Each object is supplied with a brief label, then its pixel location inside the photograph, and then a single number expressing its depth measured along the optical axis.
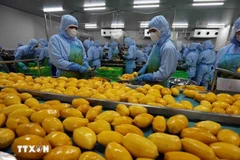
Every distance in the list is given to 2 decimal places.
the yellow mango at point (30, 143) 0.54
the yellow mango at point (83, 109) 0.88
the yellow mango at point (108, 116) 0.78
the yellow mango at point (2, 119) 0.73
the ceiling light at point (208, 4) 5.25
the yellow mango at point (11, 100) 0.92
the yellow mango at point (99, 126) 0.68
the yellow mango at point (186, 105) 0.97
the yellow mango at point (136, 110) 0.87
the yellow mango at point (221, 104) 0.99
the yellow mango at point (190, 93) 1.30
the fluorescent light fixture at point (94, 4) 5.70
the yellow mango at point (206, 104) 1.01
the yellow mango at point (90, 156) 0.52
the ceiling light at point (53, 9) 6.63
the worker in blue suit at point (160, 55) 2.06
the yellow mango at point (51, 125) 0.68
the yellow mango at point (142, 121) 0.76
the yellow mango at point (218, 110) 0.92
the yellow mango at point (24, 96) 1.05
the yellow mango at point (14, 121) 0.69
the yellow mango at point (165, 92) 1.26
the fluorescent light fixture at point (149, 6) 5.69
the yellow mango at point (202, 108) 0.92
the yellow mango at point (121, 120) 0.74
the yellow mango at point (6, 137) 0.61
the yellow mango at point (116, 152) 0.52
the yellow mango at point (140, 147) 0.55
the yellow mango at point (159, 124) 0.72
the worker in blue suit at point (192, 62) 5.68
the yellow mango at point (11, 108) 0.80
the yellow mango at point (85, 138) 0.60
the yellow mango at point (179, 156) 0.51
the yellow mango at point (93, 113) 0.79
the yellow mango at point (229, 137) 0.61
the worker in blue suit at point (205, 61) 5.44
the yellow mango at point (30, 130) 0.63
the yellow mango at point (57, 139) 0.59
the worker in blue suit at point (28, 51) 4.91
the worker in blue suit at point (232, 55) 2.30
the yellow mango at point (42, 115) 0.75
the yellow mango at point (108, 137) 0.61
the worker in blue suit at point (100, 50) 8.79
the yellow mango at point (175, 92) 1.34
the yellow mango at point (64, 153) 0.52
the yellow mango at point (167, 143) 0.58
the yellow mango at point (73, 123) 0.71
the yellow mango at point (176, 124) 0.70
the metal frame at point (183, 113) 0.87
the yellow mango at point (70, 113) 0.80
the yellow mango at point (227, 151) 0.54
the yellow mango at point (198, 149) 0.53
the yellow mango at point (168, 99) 1.07
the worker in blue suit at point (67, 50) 2.49
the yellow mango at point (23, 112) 0.77
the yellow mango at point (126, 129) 0.67
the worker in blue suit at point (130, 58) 6.52
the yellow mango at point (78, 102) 0.98
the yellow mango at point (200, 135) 0.62
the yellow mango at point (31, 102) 0.92
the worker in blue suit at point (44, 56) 5.96
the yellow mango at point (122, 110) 0.86
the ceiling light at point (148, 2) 5.11
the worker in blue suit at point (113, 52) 8.61
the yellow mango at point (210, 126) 0.70
